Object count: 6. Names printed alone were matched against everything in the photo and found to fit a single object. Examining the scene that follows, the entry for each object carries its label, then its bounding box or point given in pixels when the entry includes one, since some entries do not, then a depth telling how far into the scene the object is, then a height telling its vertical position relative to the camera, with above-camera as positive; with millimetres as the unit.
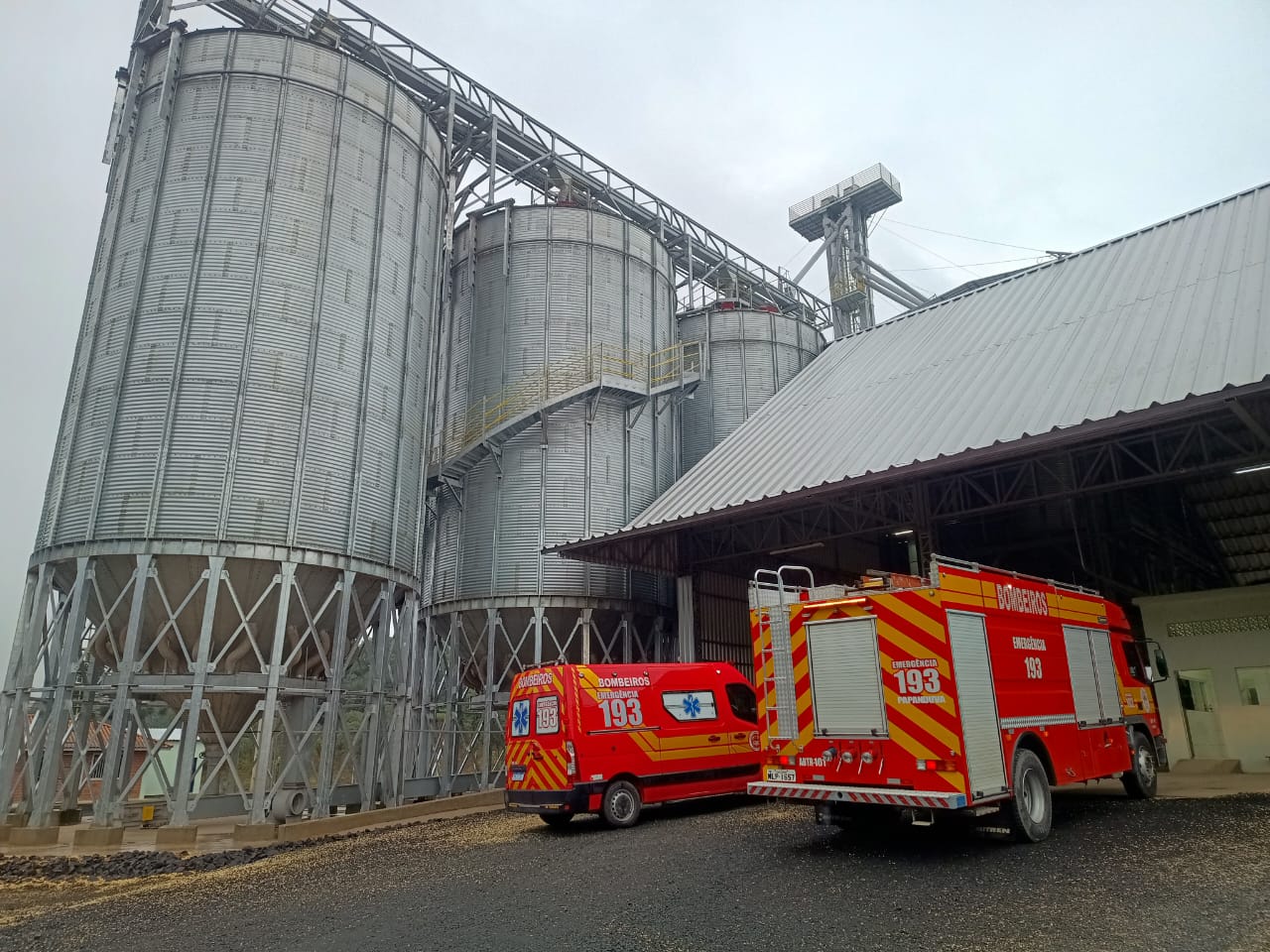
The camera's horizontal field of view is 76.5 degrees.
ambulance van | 13336 -692
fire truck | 9039 -7
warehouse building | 15797 +5016
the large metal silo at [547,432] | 24156 +8386
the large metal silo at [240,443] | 16484 +5644
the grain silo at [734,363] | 33312 +13955
